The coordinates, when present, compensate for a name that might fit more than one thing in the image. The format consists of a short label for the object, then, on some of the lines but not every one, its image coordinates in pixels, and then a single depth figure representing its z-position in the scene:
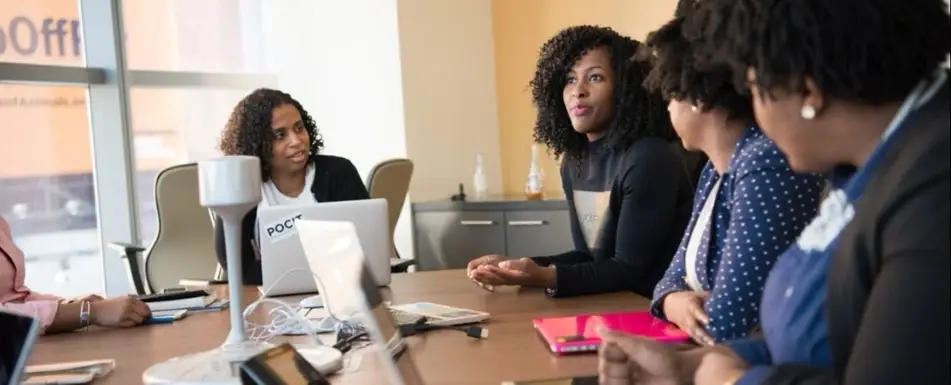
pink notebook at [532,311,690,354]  1.50
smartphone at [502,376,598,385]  1.31
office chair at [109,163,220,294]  3.75
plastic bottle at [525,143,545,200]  4.45
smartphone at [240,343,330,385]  1.12
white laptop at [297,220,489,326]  1.18
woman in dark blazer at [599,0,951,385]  0.78
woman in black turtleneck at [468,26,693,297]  2.07
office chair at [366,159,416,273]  3.93
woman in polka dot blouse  1.41
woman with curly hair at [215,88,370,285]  3.13
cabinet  4.19
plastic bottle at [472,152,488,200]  4.70
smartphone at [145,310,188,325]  2.07
